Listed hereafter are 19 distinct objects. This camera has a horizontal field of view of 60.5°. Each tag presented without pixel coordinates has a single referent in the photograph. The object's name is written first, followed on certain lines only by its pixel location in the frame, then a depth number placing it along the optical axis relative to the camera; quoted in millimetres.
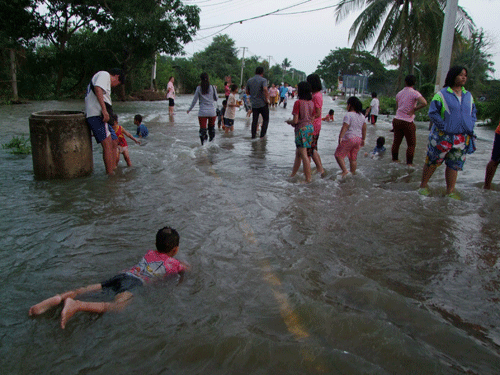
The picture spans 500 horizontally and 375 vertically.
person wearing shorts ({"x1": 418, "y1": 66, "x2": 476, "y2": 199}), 5500
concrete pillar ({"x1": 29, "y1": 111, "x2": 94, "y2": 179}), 6203
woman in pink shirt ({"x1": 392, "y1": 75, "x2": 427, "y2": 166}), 7480
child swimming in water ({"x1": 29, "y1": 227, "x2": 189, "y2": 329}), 2809
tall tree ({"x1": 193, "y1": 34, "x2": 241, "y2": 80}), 64250
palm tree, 19953
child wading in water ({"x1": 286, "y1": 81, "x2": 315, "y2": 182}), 6582
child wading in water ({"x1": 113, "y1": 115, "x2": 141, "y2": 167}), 7124
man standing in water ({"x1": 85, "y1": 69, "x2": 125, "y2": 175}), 6207
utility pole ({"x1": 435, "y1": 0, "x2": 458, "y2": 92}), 12680
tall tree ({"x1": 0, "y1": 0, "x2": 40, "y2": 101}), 22364
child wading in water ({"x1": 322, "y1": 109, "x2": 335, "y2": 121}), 16777
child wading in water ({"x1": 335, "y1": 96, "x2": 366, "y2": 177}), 6719
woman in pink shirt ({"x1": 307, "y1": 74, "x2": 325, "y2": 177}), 6898
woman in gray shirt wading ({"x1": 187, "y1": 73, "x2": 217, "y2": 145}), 9195
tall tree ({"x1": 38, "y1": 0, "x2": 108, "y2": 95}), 24531
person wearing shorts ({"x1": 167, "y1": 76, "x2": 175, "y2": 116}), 17422
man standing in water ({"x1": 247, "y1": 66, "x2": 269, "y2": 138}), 10367
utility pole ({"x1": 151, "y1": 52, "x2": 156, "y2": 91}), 33075
